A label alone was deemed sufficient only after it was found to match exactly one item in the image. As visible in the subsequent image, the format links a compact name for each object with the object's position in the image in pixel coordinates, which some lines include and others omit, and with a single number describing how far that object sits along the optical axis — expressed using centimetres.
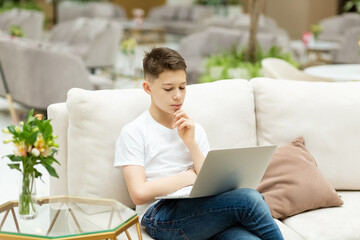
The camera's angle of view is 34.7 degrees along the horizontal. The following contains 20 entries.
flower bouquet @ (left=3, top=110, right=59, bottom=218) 189
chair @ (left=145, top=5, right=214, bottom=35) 1561
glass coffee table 188
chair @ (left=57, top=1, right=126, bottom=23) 1742
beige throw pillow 263
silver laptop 210
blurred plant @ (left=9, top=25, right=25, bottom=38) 801
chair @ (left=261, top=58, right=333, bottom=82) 447
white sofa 250
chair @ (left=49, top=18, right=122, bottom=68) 866
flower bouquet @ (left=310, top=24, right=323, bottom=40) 1024
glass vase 192
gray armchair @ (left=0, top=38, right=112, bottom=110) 577
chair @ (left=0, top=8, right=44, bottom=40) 1179
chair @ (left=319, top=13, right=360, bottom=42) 1171
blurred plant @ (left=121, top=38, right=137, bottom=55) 759
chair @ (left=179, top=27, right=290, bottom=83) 791
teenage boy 216
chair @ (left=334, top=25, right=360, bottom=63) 905
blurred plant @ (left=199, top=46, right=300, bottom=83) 600
